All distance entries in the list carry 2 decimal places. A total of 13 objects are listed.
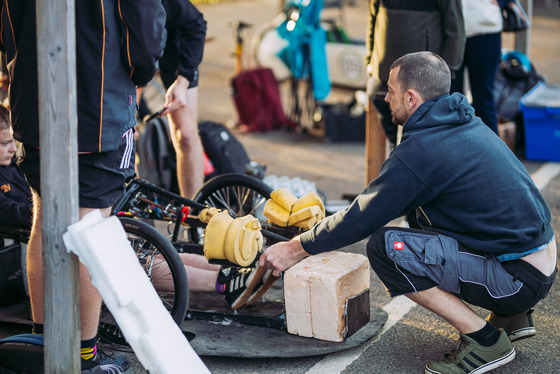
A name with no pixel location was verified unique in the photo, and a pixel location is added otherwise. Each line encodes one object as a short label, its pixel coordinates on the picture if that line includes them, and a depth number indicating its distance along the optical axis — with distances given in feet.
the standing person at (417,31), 16.62
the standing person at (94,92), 10.53
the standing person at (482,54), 19.02
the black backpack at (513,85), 24.49
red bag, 28.25
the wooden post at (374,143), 19.44
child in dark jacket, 13.44
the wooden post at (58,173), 8.71
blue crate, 23.21
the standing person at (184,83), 16.01
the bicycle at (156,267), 12.32
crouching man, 11.22
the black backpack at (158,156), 19.31
